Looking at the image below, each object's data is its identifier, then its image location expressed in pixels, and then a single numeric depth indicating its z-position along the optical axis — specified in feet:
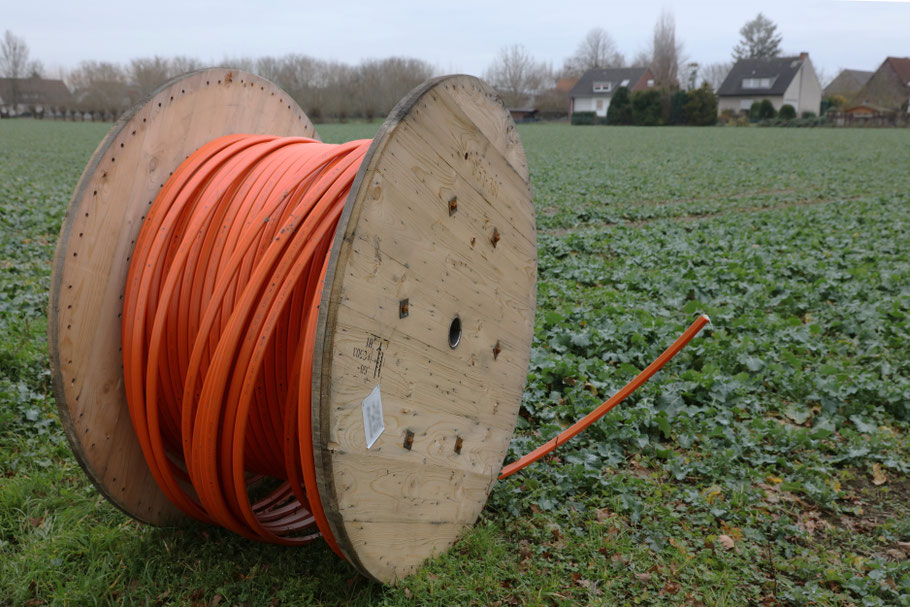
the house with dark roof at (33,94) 247.91
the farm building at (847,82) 320.72
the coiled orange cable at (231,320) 7.64
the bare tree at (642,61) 338.75
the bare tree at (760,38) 314.35
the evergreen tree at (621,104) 197.26
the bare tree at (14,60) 320.70
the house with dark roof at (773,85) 249.75
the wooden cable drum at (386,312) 6.82
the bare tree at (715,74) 354.33
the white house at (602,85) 271.08
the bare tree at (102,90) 230.07
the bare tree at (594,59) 360.89
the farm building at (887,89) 235.81
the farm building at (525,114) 232.24
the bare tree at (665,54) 313.12
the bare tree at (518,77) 287.89
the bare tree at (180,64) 250.16
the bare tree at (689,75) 304.30
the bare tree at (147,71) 248.73
